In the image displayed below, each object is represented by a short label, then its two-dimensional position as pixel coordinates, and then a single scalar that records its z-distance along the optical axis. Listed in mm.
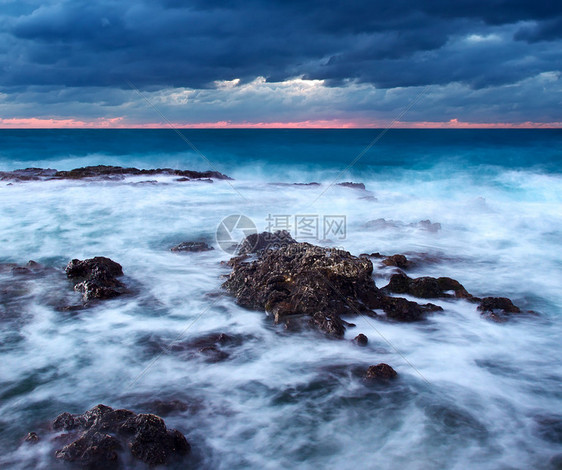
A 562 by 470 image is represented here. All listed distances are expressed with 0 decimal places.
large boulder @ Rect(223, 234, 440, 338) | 5902
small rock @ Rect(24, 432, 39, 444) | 3597
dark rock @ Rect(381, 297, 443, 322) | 5977
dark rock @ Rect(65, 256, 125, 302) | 6621
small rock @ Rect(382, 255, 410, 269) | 8047
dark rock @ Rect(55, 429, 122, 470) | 3322
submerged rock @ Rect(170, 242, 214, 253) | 9352
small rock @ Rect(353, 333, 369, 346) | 5289
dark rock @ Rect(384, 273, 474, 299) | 6730
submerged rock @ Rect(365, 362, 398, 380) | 4605
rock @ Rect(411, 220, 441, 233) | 11465
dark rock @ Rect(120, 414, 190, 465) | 3400
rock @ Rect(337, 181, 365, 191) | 19281
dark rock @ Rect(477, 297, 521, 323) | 6172
